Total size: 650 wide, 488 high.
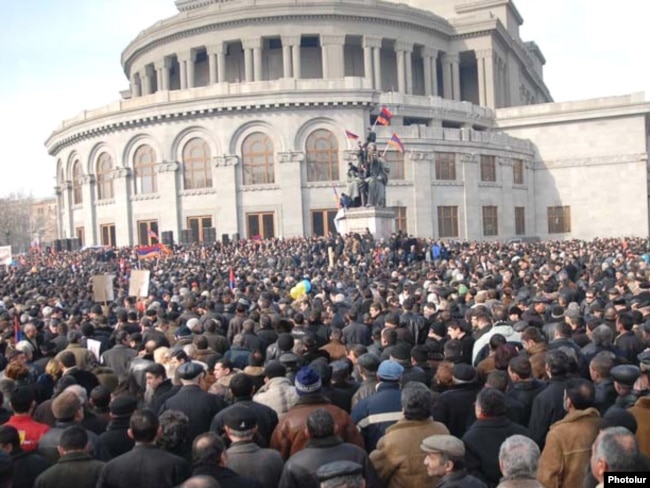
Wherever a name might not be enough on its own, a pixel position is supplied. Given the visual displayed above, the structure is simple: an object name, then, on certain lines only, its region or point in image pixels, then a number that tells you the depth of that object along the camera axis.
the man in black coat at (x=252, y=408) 6.18
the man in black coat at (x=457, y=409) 6.51
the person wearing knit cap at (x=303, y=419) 5.87
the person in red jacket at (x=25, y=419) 6.11
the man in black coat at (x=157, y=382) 7.37
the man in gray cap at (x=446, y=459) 4.63
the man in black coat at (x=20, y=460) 5.35
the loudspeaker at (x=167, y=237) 45.02
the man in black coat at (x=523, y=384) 6.75
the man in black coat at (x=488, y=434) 5.48
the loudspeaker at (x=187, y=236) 46.12
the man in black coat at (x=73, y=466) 5.08
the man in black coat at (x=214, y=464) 4.70
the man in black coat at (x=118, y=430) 5.97
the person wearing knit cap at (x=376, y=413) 6.32
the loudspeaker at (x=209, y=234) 44.55
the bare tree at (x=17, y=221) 97.88
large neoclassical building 47.38
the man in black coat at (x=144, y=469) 4.99
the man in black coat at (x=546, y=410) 6.34
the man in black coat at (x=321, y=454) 4.88
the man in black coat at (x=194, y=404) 6.62
